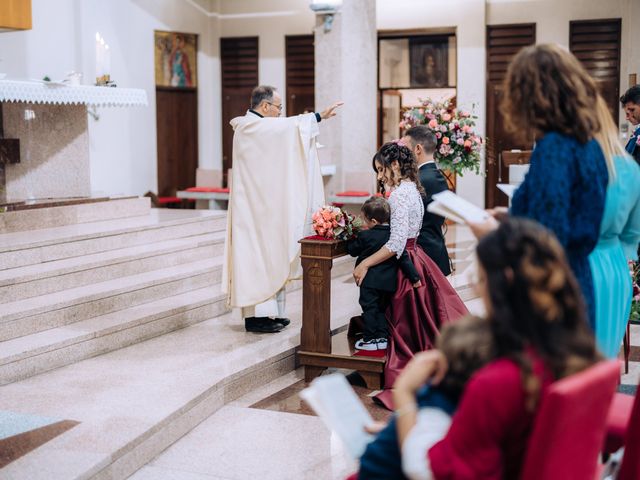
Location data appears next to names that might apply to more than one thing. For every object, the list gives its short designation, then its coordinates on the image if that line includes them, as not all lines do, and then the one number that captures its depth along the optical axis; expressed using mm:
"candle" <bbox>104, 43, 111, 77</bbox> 8477
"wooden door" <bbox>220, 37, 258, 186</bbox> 13039
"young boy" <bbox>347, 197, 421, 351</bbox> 5102
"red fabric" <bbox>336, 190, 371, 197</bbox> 10234
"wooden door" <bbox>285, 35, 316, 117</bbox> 12789
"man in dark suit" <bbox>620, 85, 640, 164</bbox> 5117
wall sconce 10312
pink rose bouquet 5223
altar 8211
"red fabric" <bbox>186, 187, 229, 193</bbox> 10492
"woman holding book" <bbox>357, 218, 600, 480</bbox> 1864
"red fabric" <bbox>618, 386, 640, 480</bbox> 2617
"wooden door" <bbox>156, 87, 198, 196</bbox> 12266
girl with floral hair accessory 4980
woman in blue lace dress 2529
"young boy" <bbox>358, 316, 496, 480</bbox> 1980
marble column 10477
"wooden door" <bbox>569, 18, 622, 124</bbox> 11625
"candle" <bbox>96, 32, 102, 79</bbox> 8398
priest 5809
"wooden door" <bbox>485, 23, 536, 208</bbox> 11906
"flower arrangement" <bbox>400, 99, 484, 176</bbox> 6910
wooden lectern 5172
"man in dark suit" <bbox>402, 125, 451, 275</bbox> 5508
